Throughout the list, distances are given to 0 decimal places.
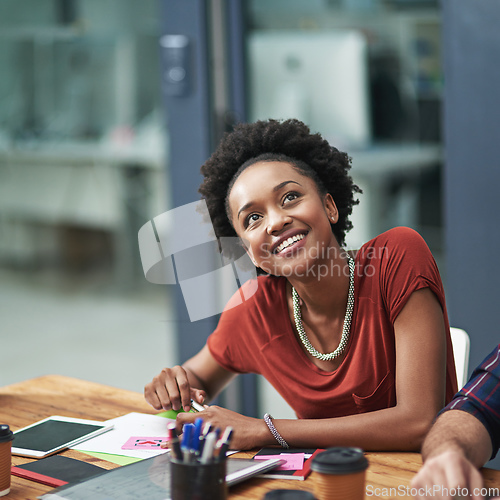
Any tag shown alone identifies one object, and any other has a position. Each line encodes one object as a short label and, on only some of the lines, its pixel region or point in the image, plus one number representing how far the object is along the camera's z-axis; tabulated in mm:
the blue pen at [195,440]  2116
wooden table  2275
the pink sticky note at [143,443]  2494
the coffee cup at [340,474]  2052
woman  2516
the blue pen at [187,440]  2089
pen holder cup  2071
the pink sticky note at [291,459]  2361
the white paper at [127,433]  2476
